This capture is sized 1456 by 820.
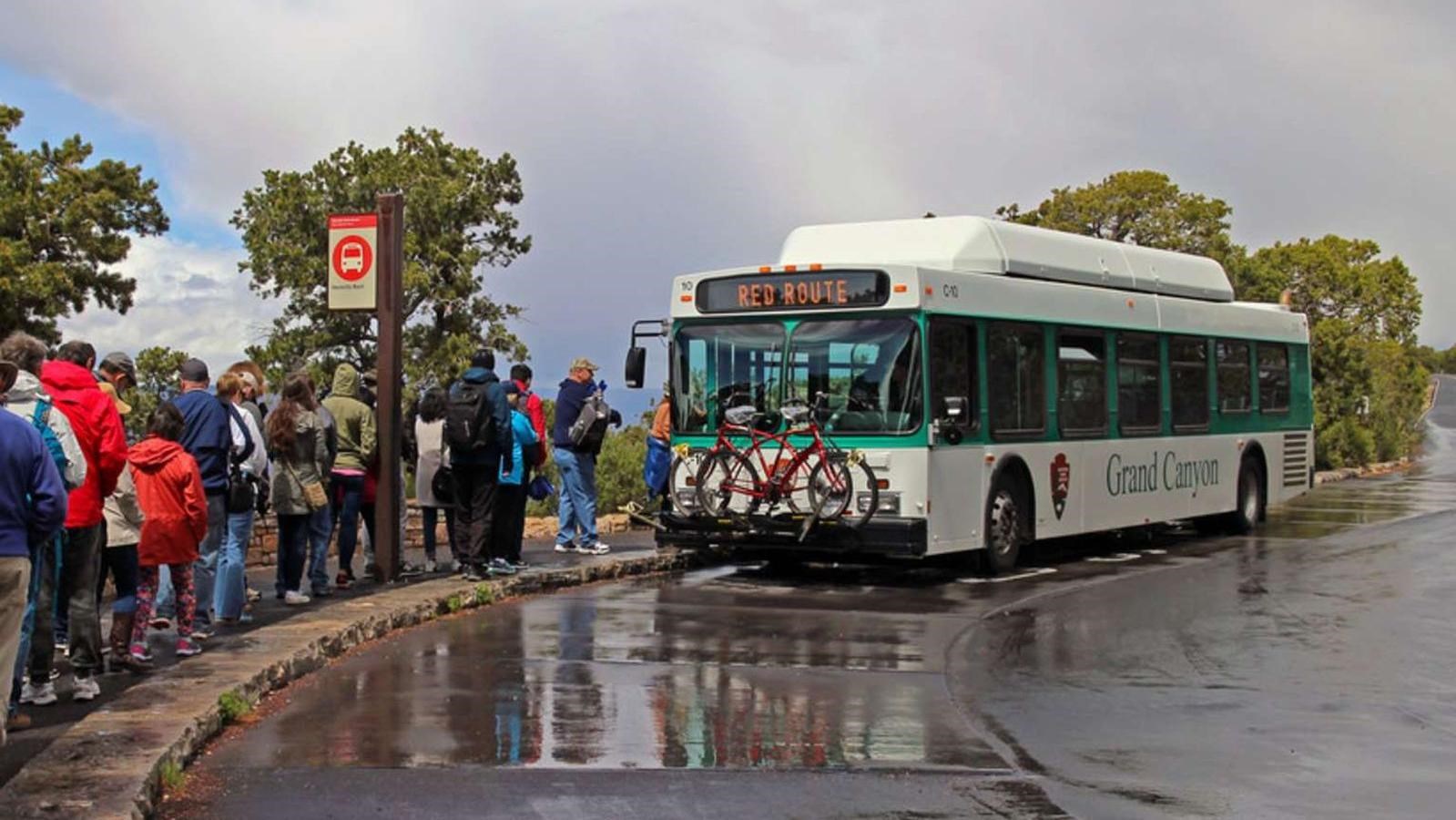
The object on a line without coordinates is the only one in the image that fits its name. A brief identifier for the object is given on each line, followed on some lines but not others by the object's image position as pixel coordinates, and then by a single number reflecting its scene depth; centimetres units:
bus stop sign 1340
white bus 1450
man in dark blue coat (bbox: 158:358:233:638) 1050
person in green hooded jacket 1322
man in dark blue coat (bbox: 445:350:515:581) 1345
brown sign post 1328
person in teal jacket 1461
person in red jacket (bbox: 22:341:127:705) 830
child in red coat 953
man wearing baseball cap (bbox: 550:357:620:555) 1634
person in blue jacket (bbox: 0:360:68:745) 705
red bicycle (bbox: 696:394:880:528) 1442
